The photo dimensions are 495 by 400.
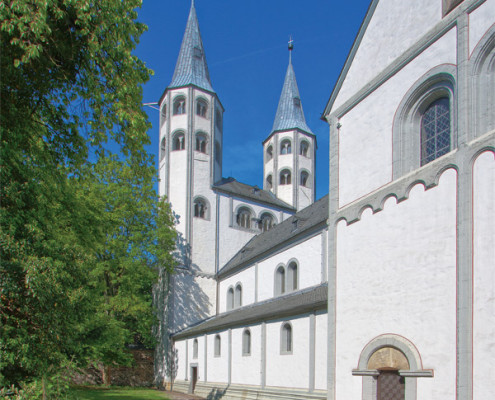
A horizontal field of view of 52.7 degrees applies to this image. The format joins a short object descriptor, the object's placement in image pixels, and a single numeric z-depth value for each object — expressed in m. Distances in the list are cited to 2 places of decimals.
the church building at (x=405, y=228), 8.89
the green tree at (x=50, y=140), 7.20
